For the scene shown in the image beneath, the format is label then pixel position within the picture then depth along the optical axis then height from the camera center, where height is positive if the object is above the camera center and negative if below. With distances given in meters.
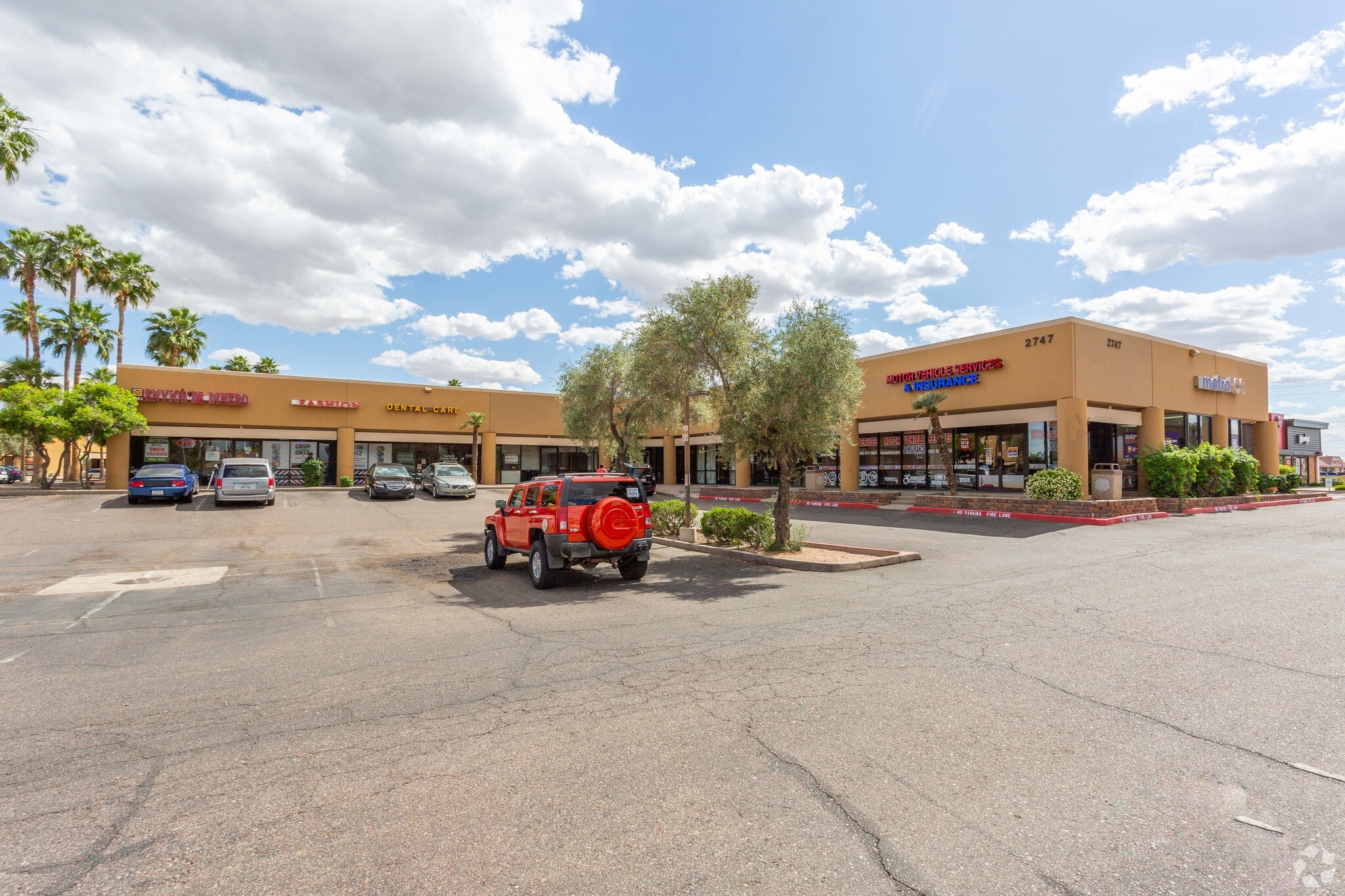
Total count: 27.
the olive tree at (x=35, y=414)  27.12 +1.89
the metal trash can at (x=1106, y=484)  20.61 -0.50
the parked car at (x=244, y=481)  24.12 -0.79
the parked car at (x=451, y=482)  28.72 -0.86
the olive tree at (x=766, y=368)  13.45 +2.11
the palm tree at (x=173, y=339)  41.38 +7.71
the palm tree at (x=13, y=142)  27.00 +13.35
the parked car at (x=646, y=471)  17.78 -0.23
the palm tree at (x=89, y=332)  39.00 +7.70
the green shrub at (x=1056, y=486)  20.20 -0.57
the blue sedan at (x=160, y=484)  24.33 -0.93
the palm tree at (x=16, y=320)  40.03 +8.55
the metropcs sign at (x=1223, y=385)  26.88 +3.61
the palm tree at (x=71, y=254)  35.09 +11.18
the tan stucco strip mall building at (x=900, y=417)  22.67 +2.20
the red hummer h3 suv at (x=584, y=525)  10.44 -1.01
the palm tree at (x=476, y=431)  37.50 +1.83
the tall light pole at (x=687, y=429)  16.36 +0.91
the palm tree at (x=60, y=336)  38.69 +7.34
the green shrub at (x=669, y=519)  17.06 -1.43
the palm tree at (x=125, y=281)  37.62 +10.48
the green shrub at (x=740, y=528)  14.40 -1.43
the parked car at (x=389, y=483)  28.09 -0.92
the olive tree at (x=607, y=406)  20.23 +1.91
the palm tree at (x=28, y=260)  34.12 +10.48
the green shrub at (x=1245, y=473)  25.44 -0.11
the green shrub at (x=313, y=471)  34.28 -0.54
